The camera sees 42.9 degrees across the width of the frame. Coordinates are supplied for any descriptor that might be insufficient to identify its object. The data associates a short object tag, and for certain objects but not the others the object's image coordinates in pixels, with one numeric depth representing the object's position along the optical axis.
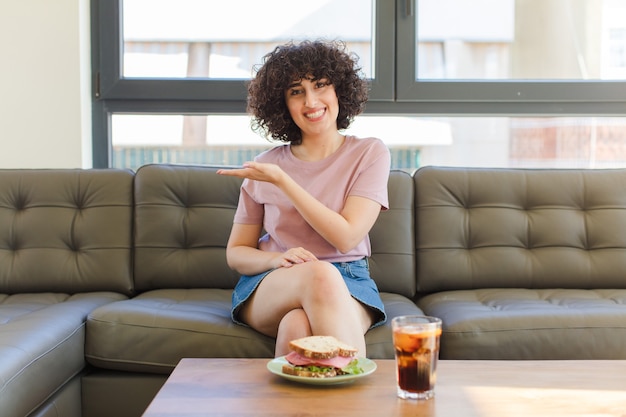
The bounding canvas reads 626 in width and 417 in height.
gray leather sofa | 2.61
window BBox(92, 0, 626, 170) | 3.18
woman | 2.07
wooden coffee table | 1.30
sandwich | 1.45
